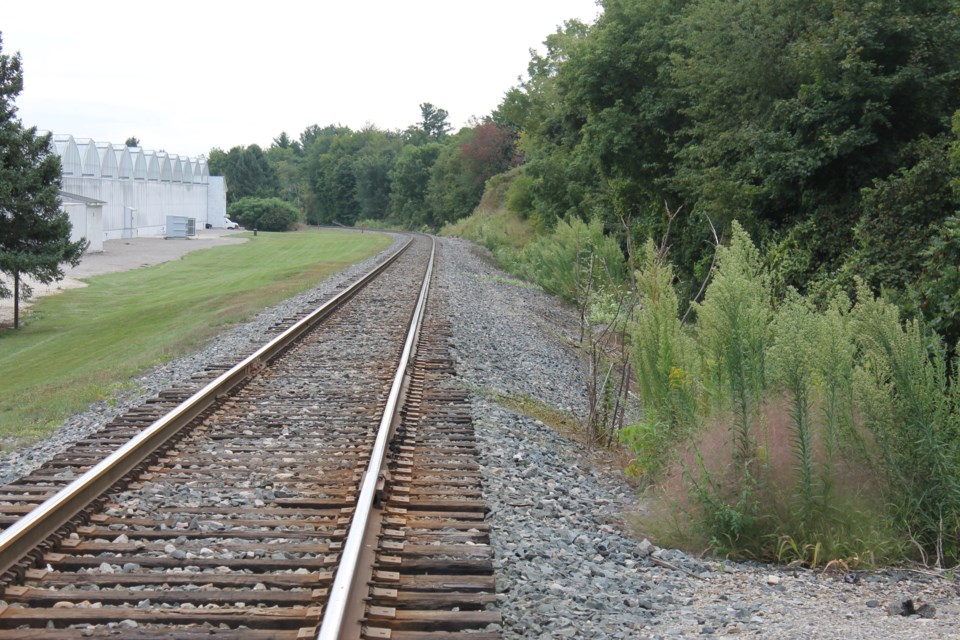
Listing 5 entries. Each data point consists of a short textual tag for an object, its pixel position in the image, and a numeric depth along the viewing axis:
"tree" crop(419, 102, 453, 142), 159.62
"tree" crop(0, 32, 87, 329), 26.03
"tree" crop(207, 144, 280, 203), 133.25
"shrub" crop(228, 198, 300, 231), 104.56
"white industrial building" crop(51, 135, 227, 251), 56.31
